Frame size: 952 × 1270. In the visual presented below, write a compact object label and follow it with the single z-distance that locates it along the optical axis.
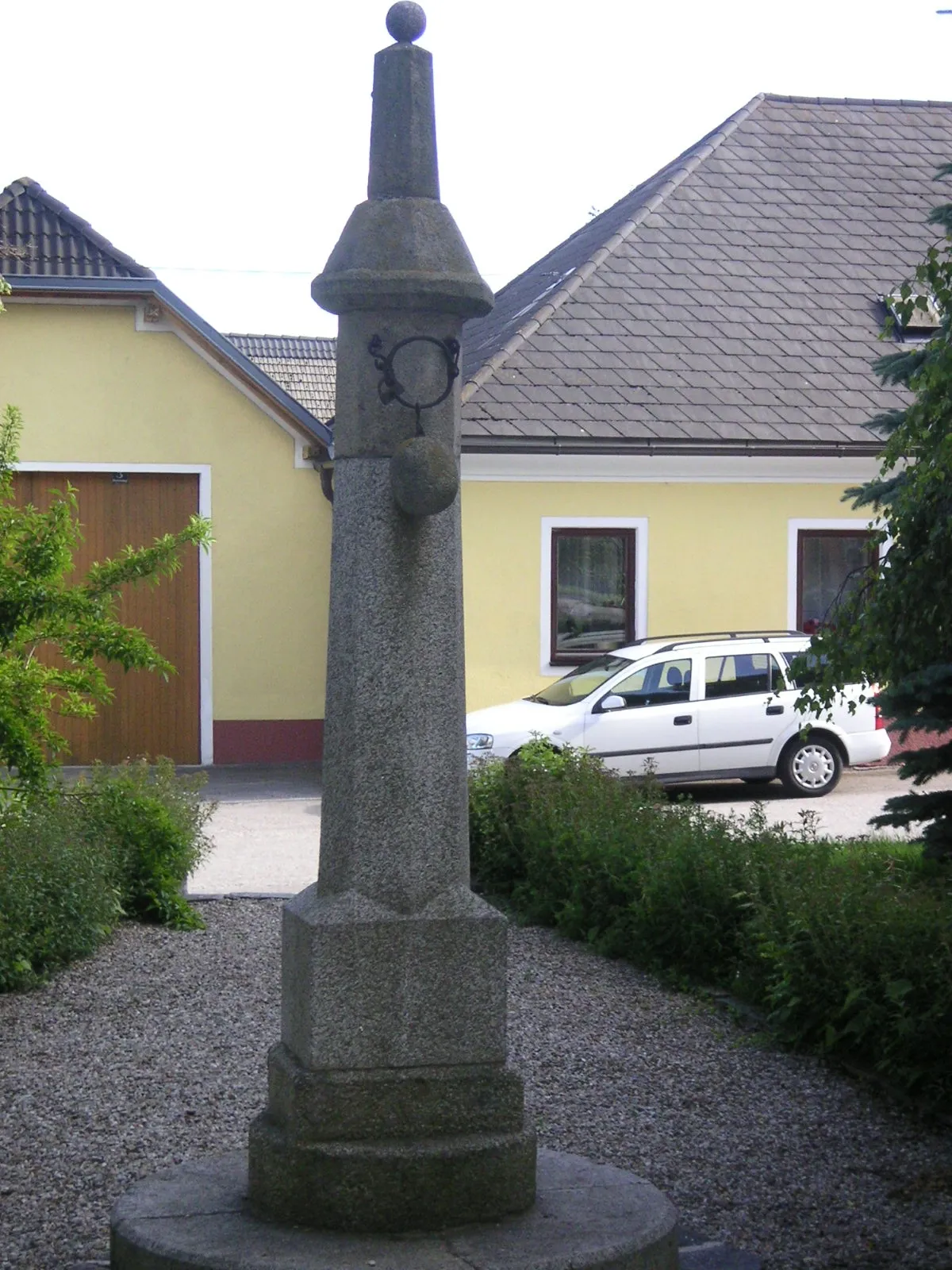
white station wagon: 14.78
